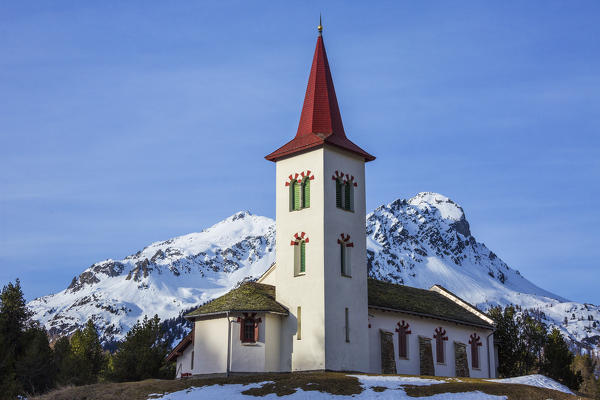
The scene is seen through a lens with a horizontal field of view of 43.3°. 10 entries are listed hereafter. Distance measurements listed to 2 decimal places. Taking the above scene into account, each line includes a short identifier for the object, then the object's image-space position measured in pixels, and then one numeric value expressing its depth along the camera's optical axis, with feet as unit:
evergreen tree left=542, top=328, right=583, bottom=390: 217.36
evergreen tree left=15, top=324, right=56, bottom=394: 170.60
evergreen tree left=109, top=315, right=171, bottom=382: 173.27
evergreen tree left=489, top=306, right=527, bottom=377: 209.97
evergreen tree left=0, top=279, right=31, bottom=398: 169.78
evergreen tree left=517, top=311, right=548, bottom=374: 211.61
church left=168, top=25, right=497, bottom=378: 151.33
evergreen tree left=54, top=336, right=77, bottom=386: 180.55
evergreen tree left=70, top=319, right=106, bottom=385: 191.88
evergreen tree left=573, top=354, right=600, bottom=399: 325.83
